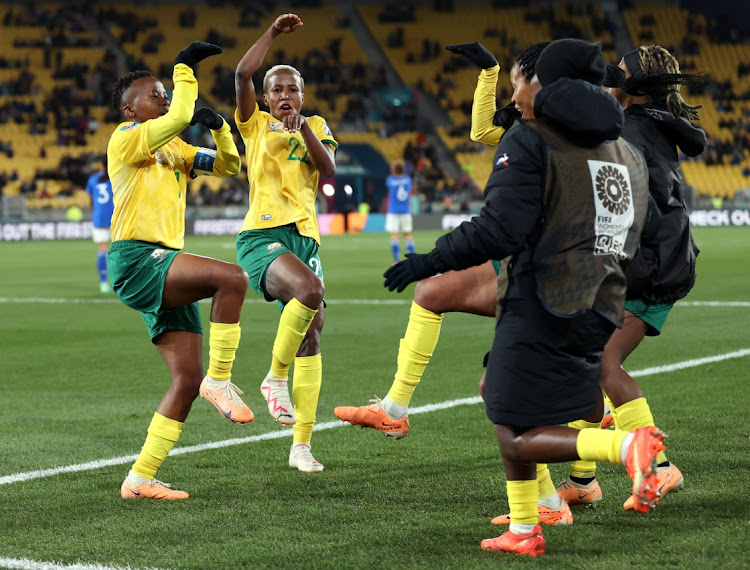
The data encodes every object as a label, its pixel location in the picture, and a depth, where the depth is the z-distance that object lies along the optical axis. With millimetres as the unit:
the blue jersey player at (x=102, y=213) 17734
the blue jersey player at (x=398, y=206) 24344
